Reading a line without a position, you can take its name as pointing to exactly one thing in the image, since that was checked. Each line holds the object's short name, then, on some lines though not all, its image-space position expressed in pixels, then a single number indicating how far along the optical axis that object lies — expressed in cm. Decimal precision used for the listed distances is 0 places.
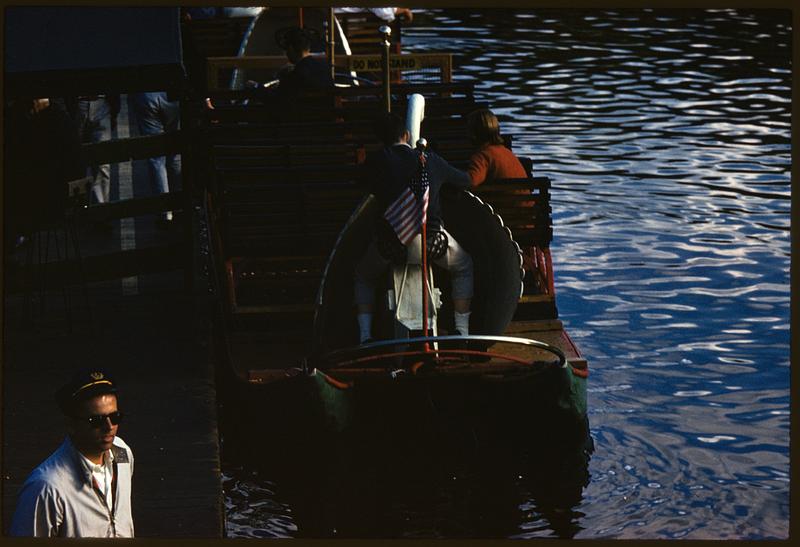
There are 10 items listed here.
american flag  1060
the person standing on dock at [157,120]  1666
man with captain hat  611
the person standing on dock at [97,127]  1683
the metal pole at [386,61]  1177
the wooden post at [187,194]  1440
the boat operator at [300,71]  1581
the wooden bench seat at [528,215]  1200
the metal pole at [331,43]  1727
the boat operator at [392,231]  1063
